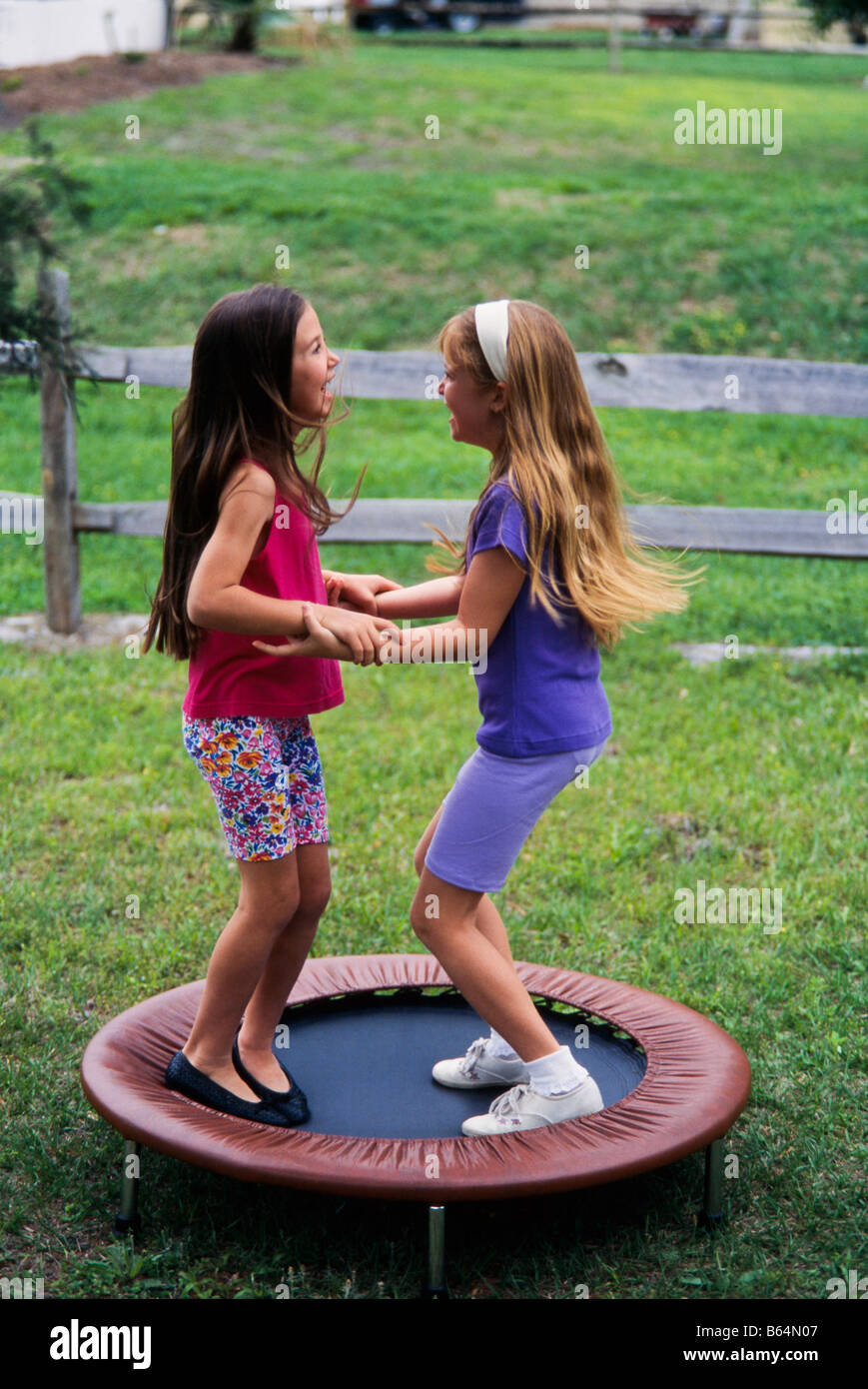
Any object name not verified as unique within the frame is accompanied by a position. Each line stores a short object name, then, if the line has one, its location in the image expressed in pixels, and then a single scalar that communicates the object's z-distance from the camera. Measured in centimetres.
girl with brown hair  269
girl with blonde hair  273
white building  1584
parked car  2711
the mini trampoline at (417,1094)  254
